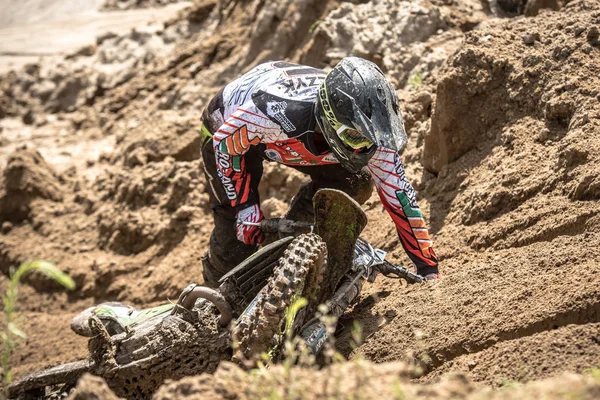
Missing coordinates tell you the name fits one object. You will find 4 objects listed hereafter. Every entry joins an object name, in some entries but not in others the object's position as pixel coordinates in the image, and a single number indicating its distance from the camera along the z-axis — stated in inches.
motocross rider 366.0
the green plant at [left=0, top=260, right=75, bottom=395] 222.2
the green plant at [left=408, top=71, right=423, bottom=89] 571.5
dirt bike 323.3
